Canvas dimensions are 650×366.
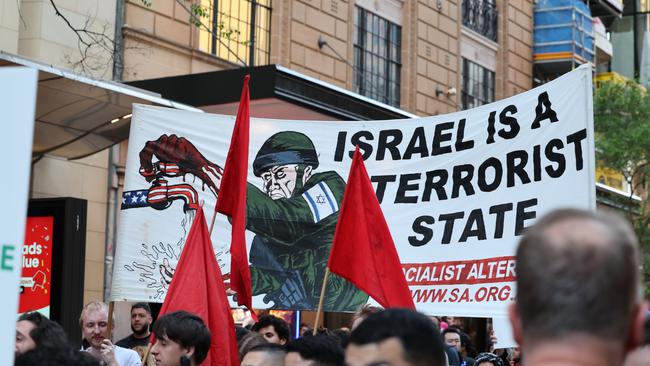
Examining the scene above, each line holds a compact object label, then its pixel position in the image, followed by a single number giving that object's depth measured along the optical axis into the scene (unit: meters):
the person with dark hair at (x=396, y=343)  3.70
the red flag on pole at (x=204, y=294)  7.95
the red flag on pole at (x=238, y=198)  8.83
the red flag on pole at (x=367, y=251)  8.01
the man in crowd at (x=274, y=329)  9.38
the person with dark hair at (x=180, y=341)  6.80
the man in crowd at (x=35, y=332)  6.00
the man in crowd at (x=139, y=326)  10.51
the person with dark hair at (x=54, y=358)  4.07
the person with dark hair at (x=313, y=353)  5.40
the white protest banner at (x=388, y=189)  9.24
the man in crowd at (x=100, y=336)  8.92
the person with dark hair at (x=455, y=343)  13.03
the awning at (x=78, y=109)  12.68
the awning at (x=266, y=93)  17.22
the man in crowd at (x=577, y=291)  2.52
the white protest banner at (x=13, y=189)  3.49
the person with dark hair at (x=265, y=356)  5.80
